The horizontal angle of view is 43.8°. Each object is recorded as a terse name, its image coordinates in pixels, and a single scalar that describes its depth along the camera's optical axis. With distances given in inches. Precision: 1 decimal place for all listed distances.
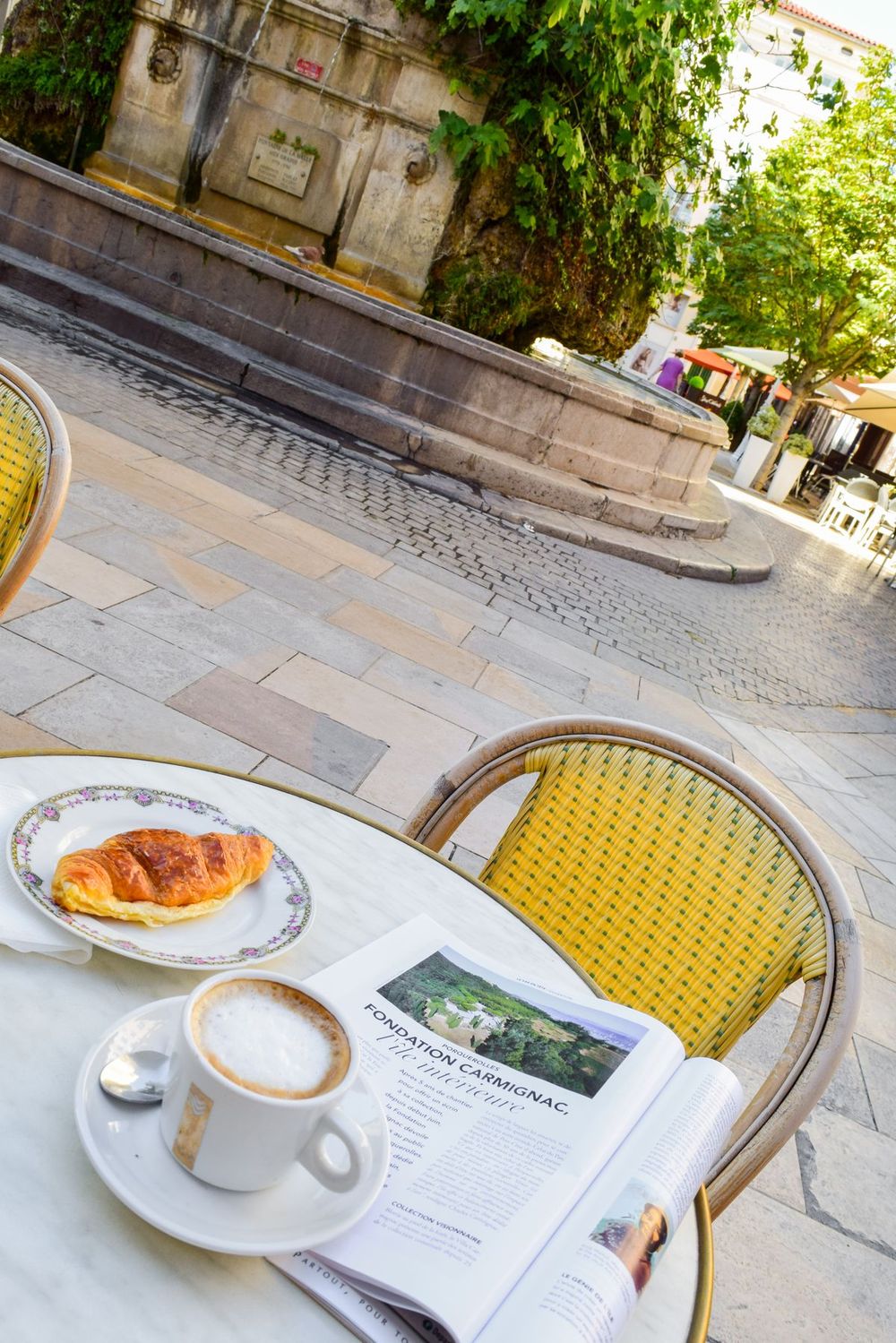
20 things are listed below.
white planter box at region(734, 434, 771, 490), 865.5
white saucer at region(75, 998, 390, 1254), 32.6
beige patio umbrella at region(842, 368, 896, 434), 764.6
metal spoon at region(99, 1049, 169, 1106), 35.9
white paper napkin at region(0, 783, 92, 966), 41.5
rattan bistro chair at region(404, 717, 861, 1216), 71.8
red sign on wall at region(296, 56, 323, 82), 390.3
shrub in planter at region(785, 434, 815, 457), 837.2
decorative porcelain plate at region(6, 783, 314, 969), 43.4
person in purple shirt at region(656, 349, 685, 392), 1491.1
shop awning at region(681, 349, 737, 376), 1519.4
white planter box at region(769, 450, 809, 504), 833.5
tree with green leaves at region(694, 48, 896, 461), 837.8
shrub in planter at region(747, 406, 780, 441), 876.6
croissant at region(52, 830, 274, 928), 43.6
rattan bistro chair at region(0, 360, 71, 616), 78.9
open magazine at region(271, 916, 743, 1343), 33.5
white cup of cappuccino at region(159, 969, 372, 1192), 32.7
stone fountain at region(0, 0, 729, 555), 347.6
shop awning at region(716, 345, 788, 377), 942.4
